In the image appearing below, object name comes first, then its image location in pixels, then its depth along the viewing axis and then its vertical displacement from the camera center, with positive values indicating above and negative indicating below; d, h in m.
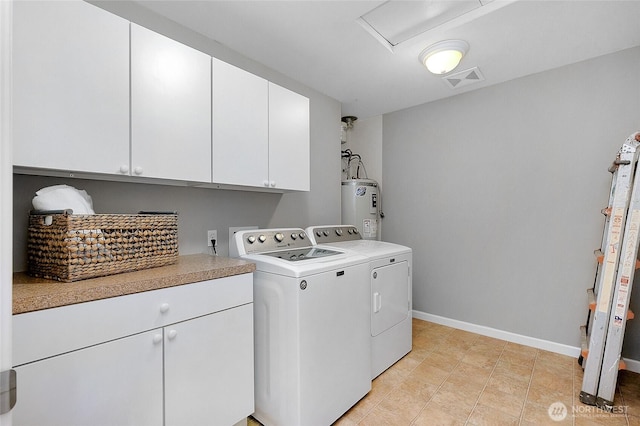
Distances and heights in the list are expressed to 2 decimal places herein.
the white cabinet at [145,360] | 0.92 -0.55
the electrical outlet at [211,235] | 2.04 -0.15
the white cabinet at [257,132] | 1.73 +0.53
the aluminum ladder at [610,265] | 1.76 -0.31
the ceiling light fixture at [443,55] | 2.01 +1.11
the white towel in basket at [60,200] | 1.19 +0.05
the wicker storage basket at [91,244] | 1.08 -0.12
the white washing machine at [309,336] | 1.50 -0.67
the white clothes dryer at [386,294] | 2.05 -0.60
